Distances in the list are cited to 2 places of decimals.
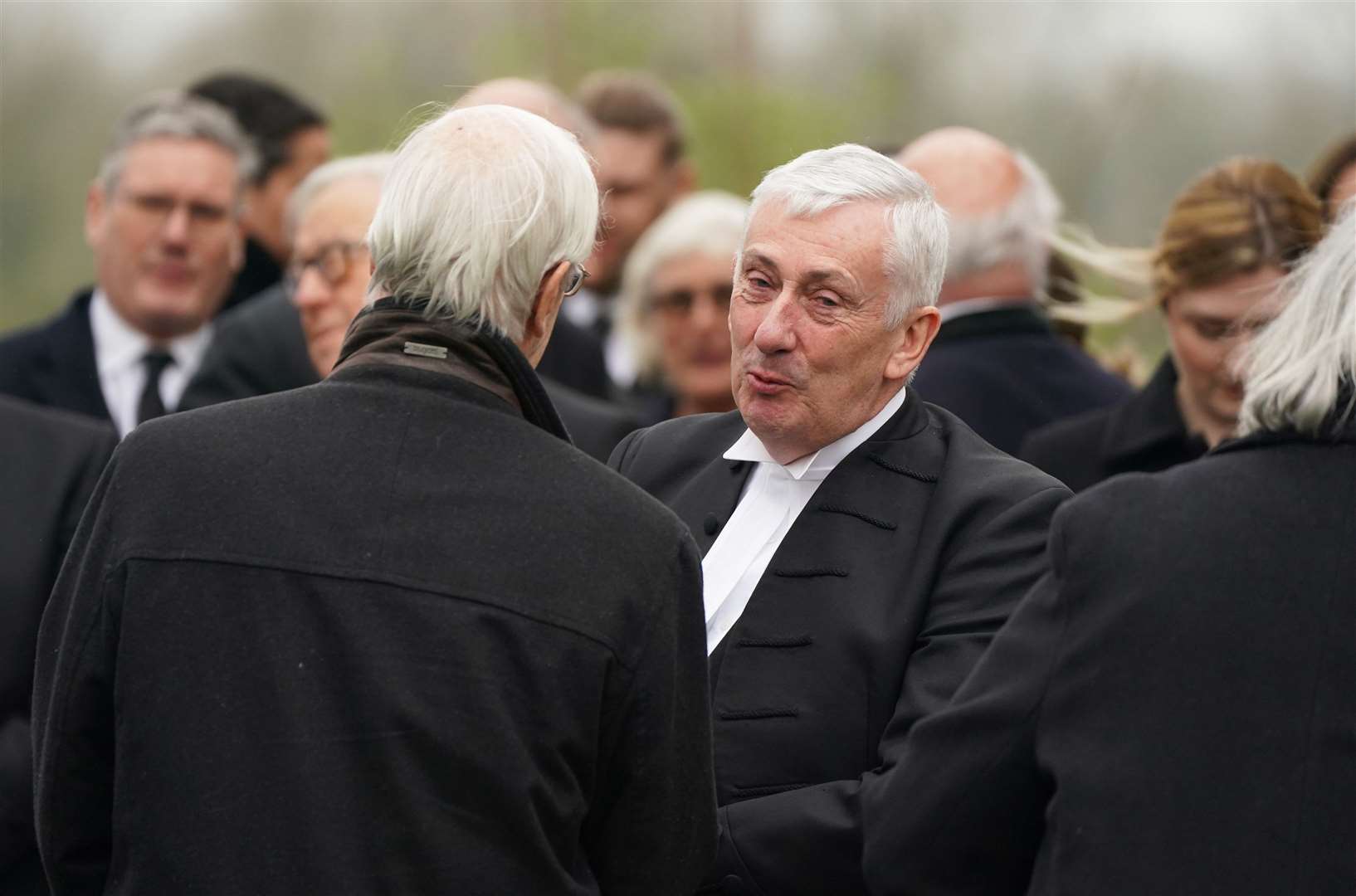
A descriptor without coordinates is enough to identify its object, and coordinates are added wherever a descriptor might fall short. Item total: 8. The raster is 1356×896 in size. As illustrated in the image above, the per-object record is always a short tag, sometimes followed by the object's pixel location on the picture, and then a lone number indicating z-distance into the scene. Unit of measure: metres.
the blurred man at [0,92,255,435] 10.94
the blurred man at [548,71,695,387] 15.48
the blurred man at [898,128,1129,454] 9.80
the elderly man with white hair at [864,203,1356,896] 5.02
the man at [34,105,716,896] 4.92
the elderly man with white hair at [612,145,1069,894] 5.94
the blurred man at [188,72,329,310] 13.70
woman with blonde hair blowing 9.04
